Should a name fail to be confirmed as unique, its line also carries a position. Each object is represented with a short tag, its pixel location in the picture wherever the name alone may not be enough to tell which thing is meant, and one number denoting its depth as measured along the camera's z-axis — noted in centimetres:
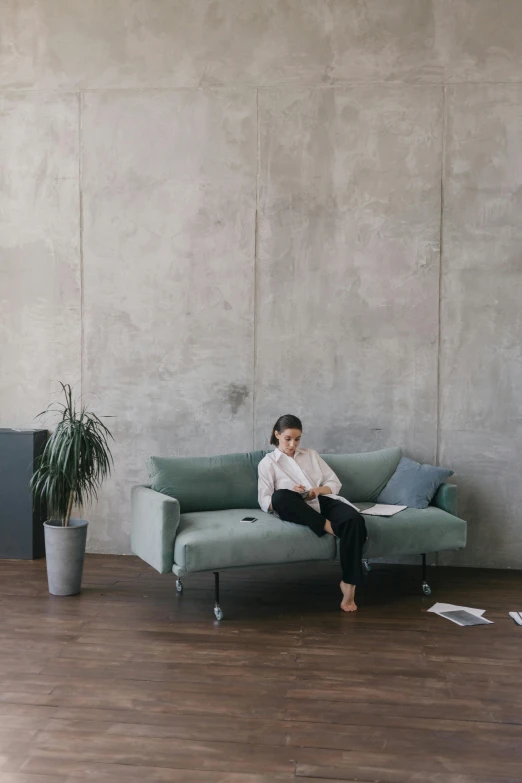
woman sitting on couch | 461
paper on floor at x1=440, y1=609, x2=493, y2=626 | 439
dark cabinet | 582
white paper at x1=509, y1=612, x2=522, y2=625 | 441
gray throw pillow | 518
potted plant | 486
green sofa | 449
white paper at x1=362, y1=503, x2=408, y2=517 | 491
